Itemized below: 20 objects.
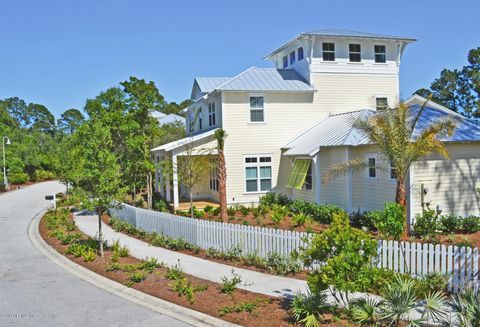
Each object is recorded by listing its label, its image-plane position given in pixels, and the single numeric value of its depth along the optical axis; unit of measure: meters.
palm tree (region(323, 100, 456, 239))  13.83
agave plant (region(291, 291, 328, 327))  7.84
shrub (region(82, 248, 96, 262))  13.37
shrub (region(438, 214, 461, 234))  15.41
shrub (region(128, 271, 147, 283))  10.95
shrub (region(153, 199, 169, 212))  22.85
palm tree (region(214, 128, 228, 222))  17.53
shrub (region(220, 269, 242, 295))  9.80
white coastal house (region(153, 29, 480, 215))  20.42
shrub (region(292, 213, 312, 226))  17.48
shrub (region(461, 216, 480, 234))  15.39
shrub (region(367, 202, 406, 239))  13.01
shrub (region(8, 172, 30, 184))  55.09
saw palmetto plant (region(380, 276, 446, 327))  7.32
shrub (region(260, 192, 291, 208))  22.88
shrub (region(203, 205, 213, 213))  22.30
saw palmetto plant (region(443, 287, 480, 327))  6.72
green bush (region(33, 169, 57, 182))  62.81
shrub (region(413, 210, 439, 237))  14.95
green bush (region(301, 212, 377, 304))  7.33
